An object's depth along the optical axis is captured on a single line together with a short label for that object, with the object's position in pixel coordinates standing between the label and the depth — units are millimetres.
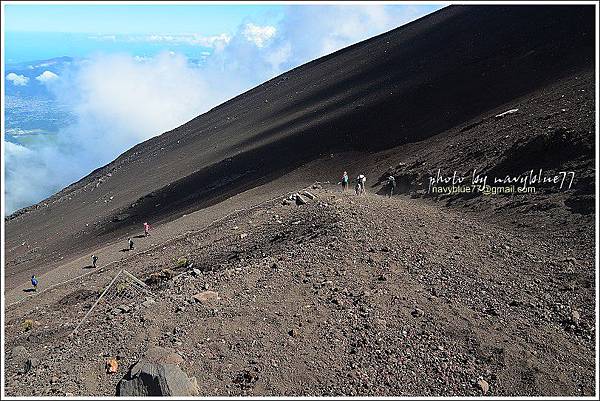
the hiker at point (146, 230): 23725
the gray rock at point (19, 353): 9578
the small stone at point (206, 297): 9672
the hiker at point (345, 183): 19547
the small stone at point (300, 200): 16641
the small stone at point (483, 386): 7227
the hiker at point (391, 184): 18617
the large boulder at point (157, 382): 6949
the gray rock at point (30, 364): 8687
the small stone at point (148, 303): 9866
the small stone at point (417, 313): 8875
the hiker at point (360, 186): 18500
